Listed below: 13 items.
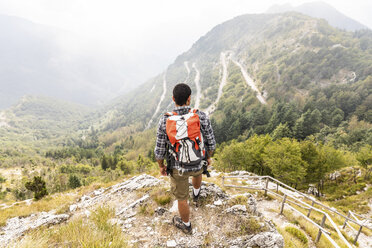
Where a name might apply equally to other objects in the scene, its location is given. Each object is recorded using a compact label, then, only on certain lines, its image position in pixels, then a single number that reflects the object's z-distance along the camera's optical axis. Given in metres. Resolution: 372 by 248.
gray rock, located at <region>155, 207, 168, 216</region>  4.98
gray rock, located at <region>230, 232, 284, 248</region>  3.64
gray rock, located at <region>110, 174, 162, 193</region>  7.60
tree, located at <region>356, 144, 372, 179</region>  25.00
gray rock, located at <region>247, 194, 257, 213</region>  4.72
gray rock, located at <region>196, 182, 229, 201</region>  5.27
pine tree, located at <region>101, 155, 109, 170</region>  67.50
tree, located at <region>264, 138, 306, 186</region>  21.94
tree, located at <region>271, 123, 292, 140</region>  49.62
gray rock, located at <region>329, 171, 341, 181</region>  26.62
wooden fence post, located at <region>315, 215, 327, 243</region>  5.14
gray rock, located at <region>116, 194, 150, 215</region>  5.52
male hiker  3.28
